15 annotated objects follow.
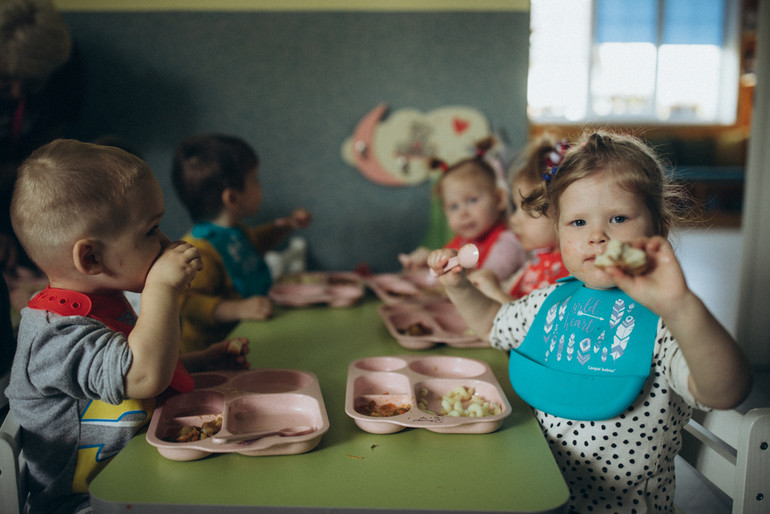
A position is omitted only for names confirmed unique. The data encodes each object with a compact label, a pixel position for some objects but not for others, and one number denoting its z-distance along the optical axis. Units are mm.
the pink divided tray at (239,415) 771
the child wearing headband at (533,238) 1289
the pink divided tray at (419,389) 840
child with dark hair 1521
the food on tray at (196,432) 849
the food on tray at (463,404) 912
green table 676
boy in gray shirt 829
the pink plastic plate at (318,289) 1675
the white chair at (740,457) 757
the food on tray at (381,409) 934
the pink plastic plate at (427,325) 1253
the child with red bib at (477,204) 1840
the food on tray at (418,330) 1327
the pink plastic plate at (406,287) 1716
